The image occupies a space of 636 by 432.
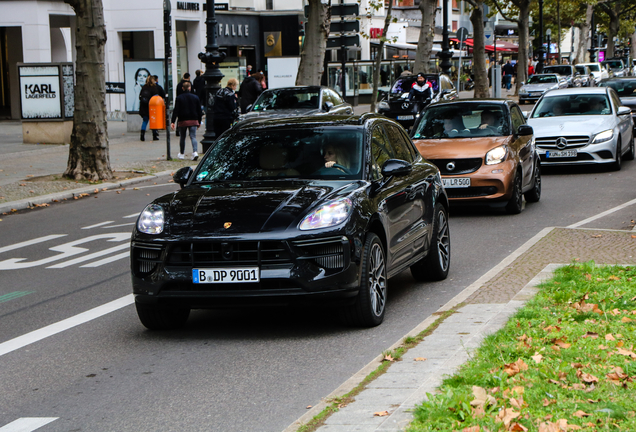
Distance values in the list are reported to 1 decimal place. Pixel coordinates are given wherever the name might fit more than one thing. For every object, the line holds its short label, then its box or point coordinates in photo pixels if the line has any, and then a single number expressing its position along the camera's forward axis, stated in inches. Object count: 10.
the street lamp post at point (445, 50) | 1455.5
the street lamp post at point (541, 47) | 2406.5
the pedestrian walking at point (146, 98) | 1106.1
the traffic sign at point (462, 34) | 1362.5
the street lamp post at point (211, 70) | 936.3
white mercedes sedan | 728.3
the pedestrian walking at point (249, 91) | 1065.5
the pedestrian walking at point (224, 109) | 921.5
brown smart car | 521.0
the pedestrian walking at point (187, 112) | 916.0
